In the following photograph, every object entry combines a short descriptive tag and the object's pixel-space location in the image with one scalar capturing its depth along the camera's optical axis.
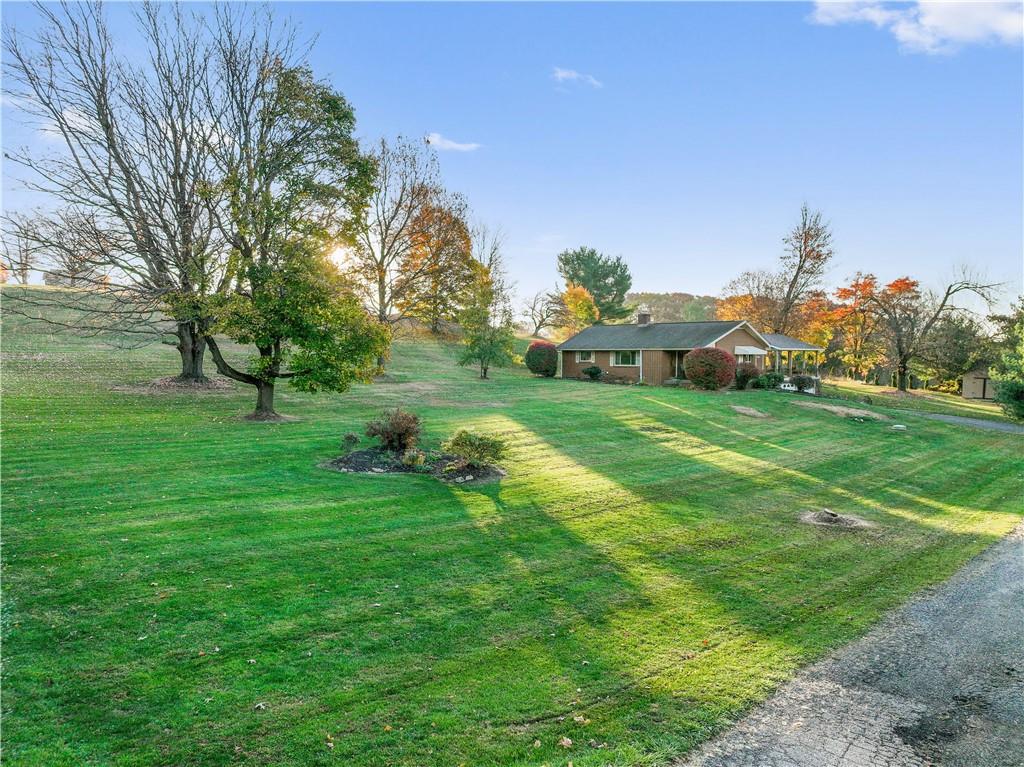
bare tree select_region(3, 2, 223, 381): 15.89
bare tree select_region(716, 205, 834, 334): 44.84
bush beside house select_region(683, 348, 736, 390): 29.75
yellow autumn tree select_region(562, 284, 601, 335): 51.50
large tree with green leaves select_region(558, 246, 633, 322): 56.47
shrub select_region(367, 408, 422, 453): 12.63
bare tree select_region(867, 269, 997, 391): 39.41
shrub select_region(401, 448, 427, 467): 11.95
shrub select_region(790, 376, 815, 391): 31.98
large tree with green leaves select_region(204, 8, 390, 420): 14.95
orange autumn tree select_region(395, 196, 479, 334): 31.19
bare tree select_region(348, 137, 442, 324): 30.45
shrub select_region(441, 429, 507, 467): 11.95
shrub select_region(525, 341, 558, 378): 39.25
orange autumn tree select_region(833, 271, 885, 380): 42.81
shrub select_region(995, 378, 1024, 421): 25.39
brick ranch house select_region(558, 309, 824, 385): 33.84
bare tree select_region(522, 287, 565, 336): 57.62
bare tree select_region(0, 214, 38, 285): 15.08
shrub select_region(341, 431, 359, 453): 12.88
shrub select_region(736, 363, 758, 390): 31.72
